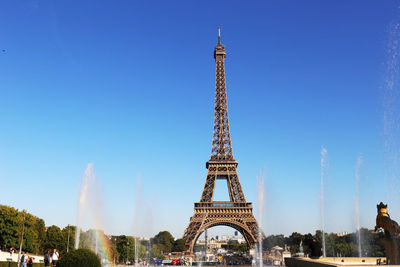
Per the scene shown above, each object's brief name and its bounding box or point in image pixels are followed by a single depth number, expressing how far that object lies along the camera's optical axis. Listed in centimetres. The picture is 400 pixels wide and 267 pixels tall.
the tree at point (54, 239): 7112
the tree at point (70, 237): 6864
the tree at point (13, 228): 5559
